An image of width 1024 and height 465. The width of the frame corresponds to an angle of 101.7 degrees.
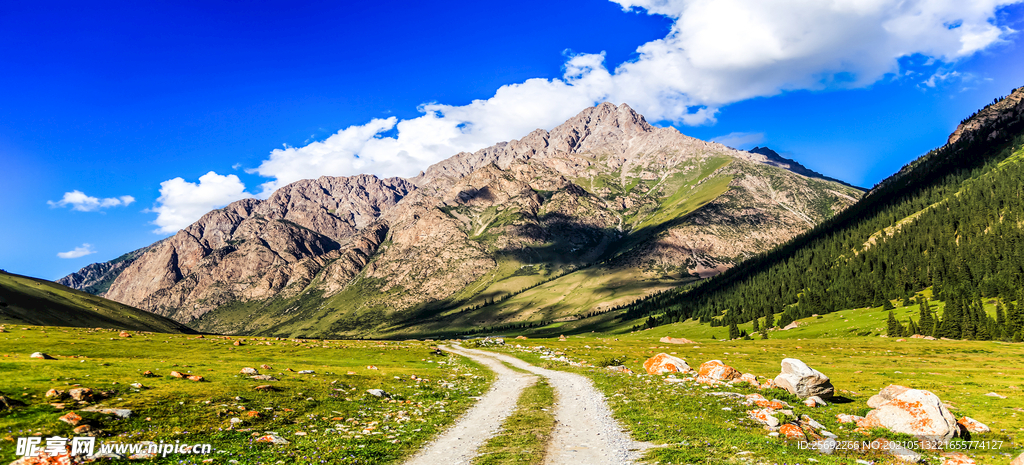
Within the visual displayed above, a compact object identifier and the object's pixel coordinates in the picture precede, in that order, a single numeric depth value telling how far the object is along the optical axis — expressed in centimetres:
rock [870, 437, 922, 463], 1577
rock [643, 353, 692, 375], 4403
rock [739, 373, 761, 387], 3412
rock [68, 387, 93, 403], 2156
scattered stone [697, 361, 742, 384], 3706
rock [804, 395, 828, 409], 2681
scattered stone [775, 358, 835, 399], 2922
